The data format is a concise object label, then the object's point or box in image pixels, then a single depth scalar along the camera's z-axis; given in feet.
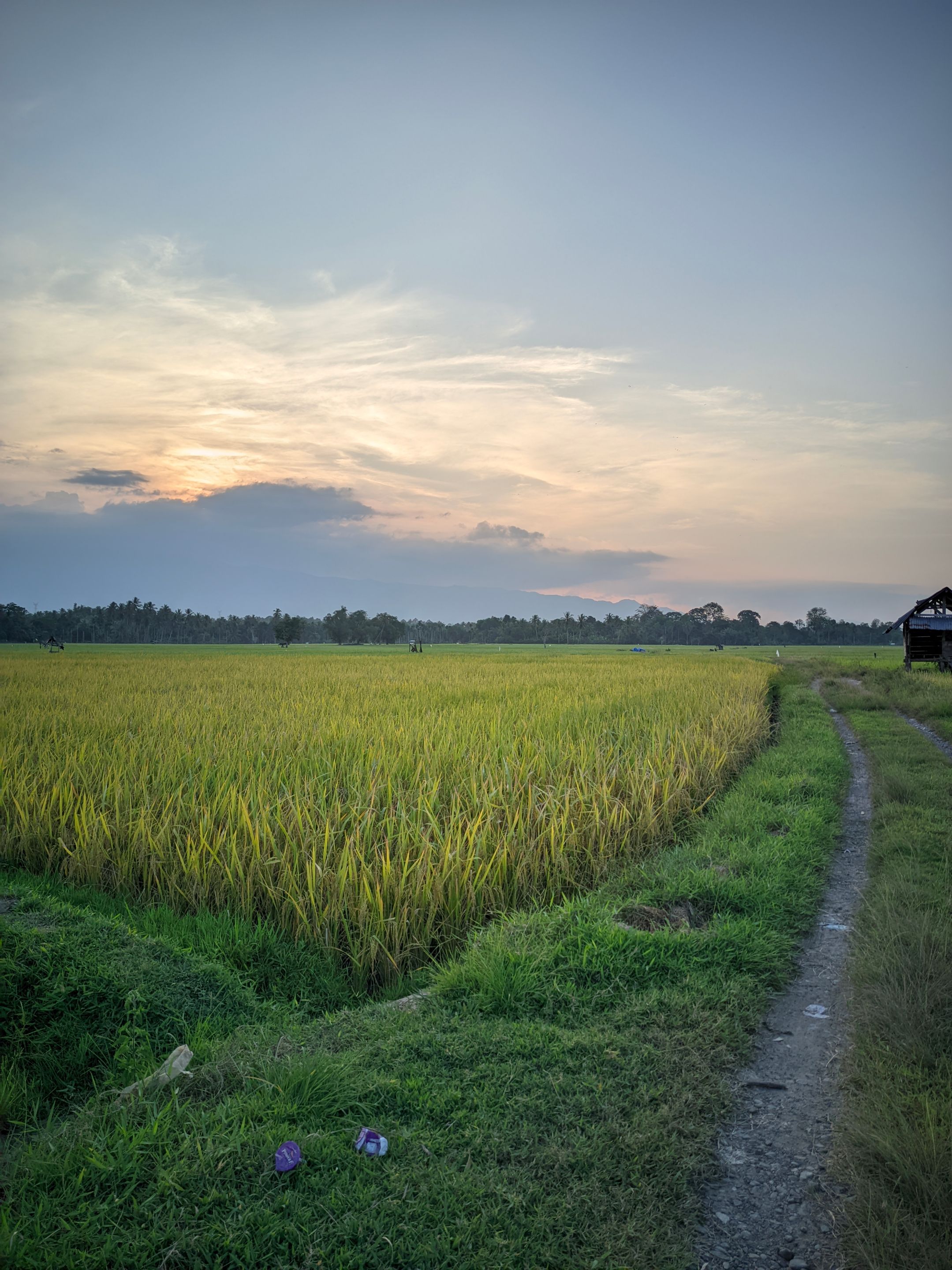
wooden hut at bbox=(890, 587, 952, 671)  84.48
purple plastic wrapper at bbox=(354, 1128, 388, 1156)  7.88
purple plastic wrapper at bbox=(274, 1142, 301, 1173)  7.38
